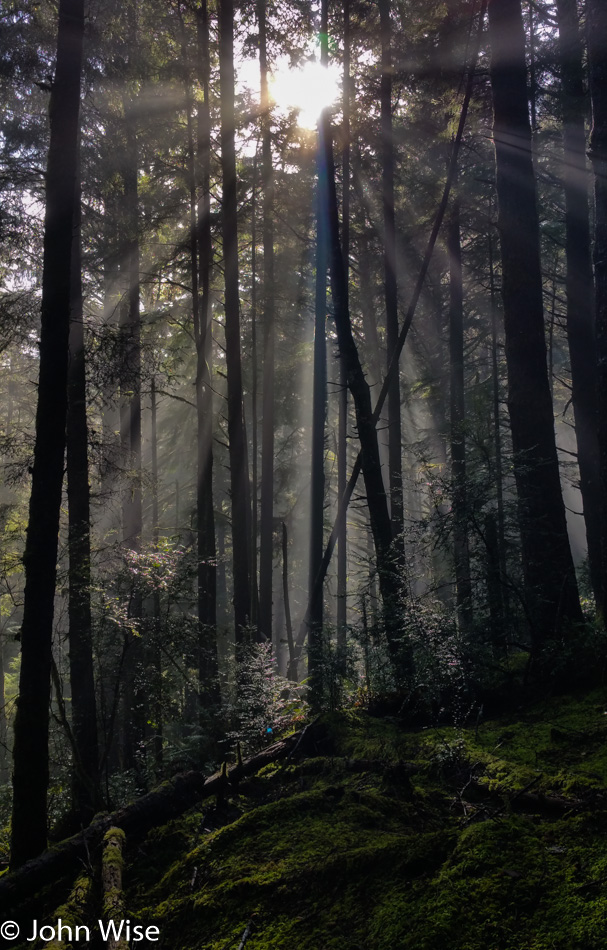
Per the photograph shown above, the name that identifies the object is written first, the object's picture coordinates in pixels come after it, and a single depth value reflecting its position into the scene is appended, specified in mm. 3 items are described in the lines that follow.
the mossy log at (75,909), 3383
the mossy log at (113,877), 3330
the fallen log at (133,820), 4230
